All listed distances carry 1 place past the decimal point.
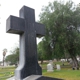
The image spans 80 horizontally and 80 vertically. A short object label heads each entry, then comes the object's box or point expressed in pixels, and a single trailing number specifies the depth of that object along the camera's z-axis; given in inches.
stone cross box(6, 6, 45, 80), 138.7
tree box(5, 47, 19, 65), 1071.4
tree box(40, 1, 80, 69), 460.6
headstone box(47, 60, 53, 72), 412.4
